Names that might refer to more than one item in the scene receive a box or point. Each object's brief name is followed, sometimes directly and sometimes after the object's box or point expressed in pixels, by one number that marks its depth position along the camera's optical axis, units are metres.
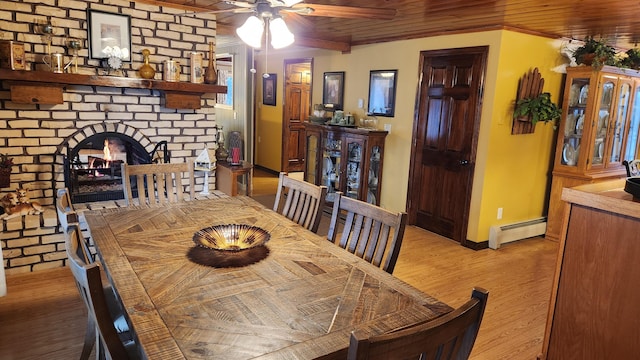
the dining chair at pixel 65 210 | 1.71
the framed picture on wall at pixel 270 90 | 7.49
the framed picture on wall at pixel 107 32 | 3.58
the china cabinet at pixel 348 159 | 5.09
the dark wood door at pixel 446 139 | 4.34
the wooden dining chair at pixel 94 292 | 1.28
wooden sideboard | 1.97
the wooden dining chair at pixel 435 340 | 0.88
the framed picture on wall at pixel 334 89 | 5.86
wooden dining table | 1.22
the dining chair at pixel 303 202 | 2.46
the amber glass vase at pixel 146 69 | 3.77
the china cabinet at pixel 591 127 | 4.47
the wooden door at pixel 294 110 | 7.28
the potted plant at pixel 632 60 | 4.64
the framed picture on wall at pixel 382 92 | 5.11
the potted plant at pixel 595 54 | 4.25
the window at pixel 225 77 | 7.52
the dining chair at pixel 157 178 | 2.86
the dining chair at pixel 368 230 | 1.94
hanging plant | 4.18
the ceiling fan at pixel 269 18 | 2.07
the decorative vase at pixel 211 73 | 4.10
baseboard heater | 4.44
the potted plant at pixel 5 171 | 3.23
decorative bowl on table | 2.01
